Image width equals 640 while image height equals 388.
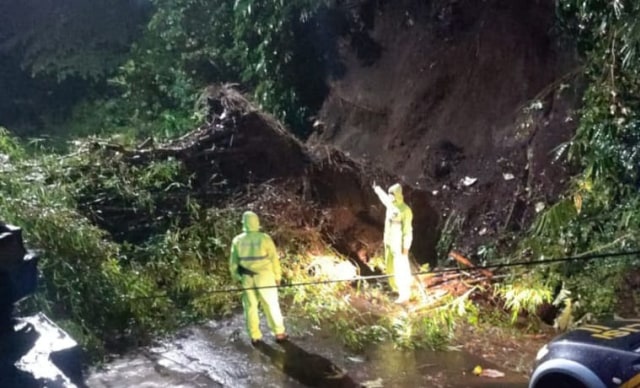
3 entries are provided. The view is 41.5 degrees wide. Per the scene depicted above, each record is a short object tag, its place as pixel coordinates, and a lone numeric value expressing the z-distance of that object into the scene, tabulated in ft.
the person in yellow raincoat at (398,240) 31.81
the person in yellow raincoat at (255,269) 27.04
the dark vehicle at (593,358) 17.38
